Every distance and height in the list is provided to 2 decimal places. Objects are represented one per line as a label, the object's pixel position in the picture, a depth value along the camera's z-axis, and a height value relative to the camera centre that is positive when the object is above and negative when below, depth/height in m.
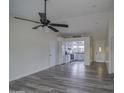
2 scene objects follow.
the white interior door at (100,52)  10.99 -0.47
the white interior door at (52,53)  7.96 -0.44
